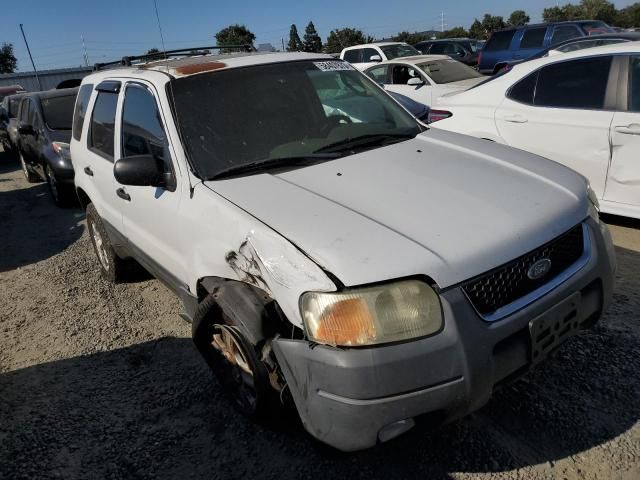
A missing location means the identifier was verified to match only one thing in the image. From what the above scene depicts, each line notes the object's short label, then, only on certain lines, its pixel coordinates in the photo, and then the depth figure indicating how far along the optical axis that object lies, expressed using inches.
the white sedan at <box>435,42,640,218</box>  169.0
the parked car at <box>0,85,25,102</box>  845.3
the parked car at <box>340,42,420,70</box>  532.4
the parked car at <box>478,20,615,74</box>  553.9
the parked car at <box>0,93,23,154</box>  451.2
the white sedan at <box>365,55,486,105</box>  359.9
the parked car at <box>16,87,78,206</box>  285.7
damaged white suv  74.2
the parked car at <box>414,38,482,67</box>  772.6
